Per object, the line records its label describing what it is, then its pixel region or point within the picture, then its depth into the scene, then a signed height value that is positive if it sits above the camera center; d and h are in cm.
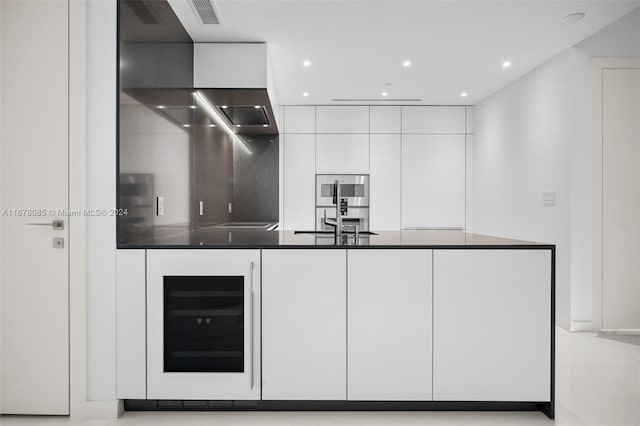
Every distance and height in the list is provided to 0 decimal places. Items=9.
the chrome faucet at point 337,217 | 245 -4
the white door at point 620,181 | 348 +28
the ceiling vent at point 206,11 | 263 +138
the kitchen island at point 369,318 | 192 -53
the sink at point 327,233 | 270 -16
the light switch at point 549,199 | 375 +13
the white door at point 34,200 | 193 +4
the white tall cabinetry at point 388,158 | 547 +74
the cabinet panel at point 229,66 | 324 +120
